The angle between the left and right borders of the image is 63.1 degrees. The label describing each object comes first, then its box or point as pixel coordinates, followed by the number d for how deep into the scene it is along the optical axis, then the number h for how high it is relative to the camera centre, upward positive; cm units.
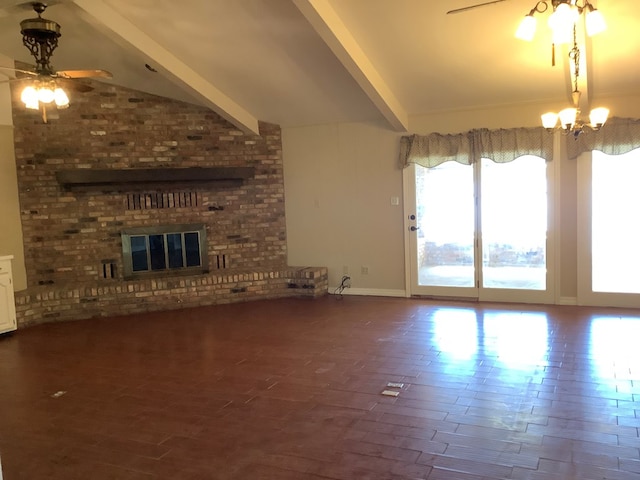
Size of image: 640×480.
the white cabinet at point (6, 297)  538 -74
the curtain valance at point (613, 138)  536 +64
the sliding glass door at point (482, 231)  596 -30
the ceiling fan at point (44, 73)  409 +120
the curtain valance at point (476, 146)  579 +69
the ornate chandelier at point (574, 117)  412 +68
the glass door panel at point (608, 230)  552 -32
